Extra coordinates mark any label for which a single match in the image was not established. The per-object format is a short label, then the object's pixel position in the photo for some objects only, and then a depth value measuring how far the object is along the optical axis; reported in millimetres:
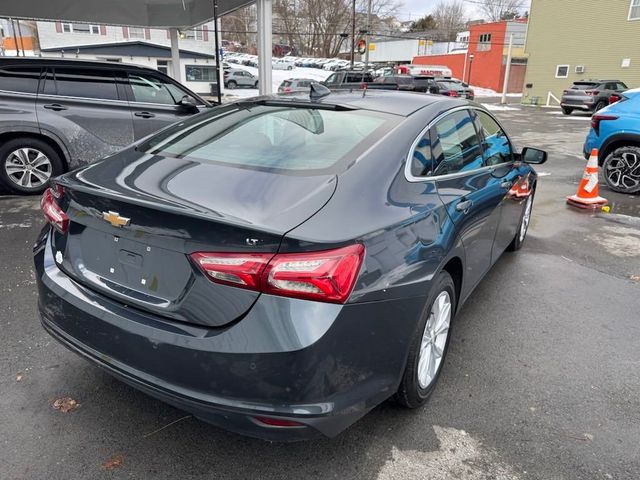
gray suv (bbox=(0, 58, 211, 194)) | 6082
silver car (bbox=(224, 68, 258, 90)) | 38594
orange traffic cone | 6914
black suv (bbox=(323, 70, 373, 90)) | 21922
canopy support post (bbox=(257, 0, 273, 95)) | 8688
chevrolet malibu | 1807
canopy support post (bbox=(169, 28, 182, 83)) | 14203
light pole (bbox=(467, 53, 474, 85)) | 48375
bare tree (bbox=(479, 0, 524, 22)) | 74875
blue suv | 7468
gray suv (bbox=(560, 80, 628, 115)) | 22656
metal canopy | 11664
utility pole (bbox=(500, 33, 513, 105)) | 31983
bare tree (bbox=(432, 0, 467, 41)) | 82625
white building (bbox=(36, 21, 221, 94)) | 35469
